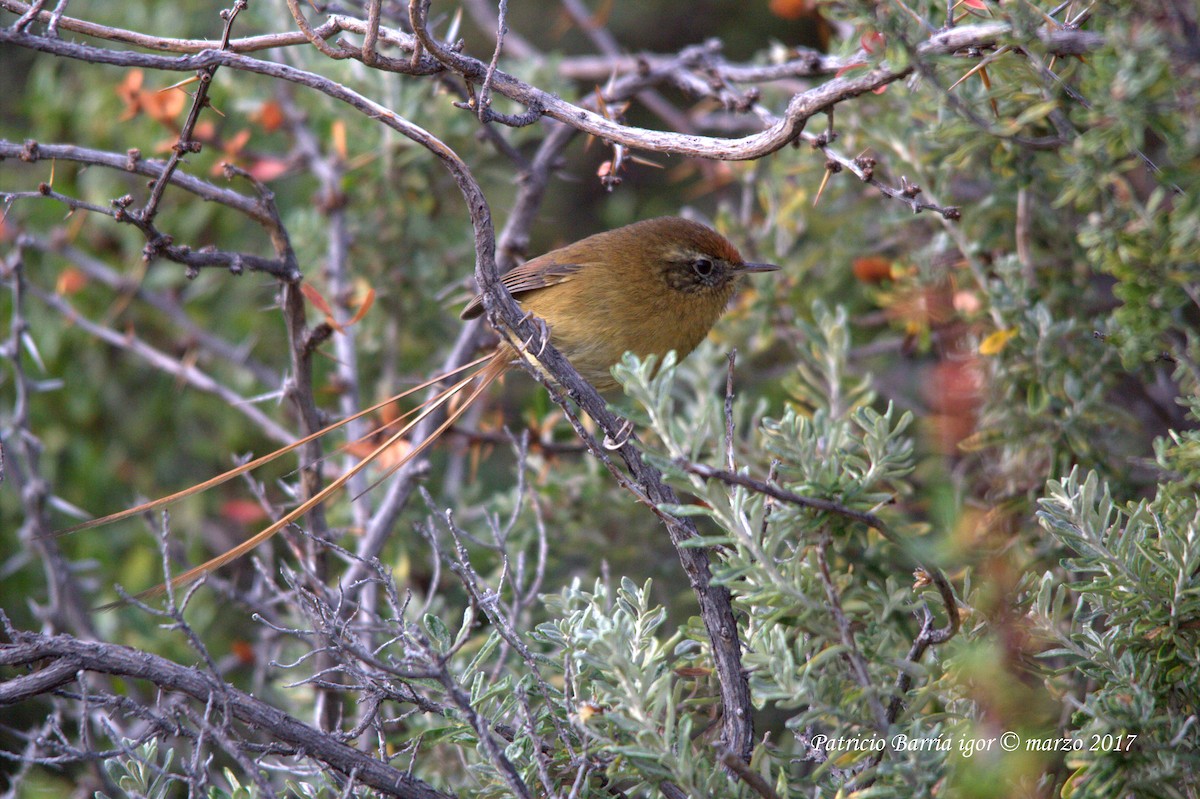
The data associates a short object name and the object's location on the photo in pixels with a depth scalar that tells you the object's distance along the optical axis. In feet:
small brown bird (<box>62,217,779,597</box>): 24.70
